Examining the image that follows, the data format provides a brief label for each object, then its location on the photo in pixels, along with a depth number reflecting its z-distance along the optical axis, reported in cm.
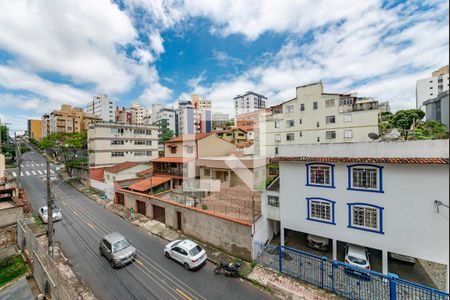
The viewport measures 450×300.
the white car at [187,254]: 1175
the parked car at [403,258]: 1255
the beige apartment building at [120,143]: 3359
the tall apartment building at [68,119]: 7250
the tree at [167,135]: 6119
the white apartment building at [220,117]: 10646
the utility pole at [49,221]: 1080
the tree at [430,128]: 1792
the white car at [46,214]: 1908
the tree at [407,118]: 2459
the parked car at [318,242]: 1387
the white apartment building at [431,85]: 6300
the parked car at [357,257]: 1134
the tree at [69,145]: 3417
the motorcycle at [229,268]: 1138
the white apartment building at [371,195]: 959
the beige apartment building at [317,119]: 2628
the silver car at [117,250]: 1200
